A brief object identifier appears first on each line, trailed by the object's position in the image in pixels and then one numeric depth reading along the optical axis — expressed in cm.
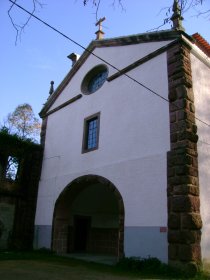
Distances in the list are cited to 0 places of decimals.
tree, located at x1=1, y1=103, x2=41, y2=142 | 2286
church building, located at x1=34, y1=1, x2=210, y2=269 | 812
